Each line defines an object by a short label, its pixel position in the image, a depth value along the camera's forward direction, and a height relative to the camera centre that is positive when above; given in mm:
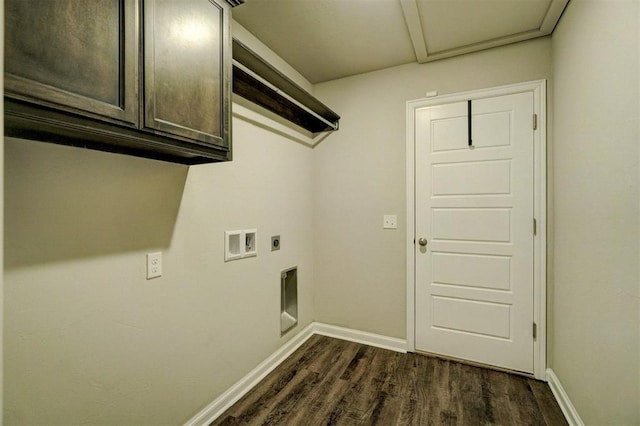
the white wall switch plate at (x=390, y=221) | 2674 -94
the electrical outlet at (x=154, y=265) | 1472 -270
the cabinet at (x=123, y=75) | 796 +447
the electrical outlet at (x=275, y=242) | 2416 -260
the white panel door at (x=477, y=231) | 2260 -167
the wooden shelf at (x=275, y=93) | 1825 +844
